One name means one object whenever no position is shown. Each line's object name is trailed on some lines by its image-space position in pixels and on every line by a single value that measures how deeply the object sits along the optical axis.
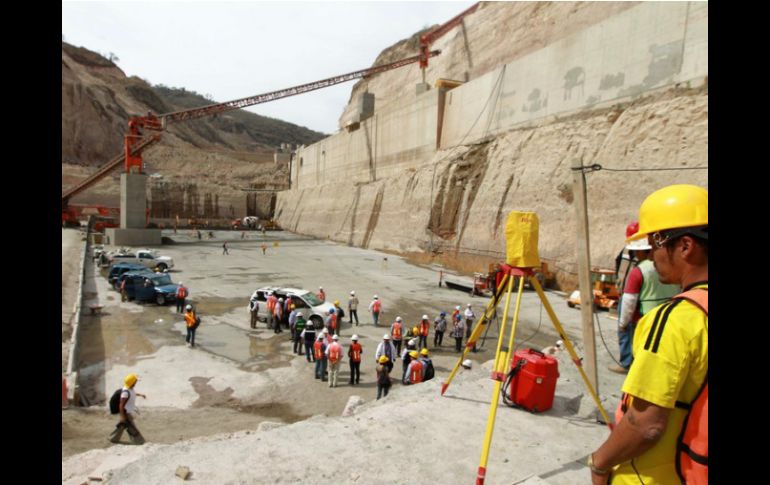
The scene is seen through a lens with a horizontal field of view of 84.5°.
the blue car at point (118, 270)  20.91
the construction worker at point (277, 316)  14.49
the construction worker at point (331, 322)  13.76
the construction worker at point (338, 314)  14.18
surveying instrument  5.00
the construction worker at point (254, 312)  15.17
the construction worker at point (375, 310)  15.81
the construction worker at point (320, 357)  10.66
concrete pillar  41.16
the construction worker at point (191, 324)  12.41
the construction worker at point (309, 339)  12.05
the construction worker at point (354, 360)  10.45
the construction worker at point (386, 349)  10.31
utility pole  5.71
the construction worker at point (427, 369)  9.42
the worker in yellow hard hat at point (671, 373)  1.78
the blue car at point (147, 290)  18.20
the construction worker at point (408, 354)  10.05
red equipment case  5.72
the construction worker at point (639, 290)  5.43
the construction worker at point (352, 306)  15.87
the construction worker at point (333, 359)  10.09
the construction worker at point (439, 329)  13.52
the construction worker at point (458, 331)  13.23
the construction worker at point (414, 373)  9.25
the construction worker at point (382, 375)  9.30
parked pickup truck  26.13
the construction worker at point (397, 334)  12.40
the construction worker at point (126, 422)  7.10
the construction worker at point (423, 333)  13.01
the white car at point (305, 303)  14.64
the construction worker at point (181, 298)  17.00
